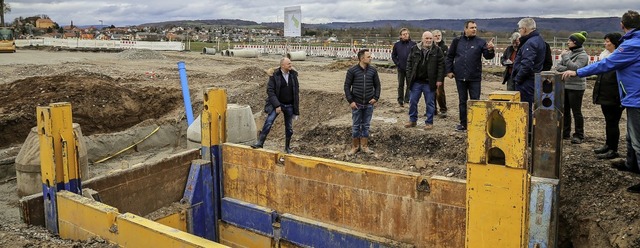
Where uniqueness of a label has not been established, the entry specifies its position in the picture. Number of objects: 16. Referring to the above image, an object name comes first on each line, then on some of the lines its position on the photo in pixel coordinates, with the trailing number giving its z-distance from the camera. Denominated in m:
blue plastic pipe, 11.50
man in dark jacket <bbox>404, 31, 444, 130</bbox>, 9.85
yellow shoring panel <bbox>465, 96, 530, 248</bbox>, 4.16
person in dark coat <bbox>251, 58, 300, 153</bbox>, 9.46
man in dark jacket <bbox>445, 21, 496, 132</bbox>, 9.22
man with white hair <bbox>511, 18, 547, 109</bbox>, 7.85
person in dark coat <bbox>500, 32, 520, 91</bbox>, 8.98
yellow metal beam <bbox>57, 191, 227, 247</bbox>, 4.79
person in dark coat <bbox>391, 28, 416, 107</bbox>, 12.13
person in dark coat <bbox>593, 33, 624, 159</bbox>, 6.61
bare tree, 60.17
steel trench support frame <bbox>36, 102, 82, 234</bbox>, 5.84
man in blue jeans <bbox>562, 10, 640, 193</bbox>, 5.77
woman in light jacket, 7.95
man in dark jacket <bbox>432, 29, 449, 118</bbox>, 11.43
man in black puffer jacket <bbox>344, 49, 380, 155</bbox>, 9.07
